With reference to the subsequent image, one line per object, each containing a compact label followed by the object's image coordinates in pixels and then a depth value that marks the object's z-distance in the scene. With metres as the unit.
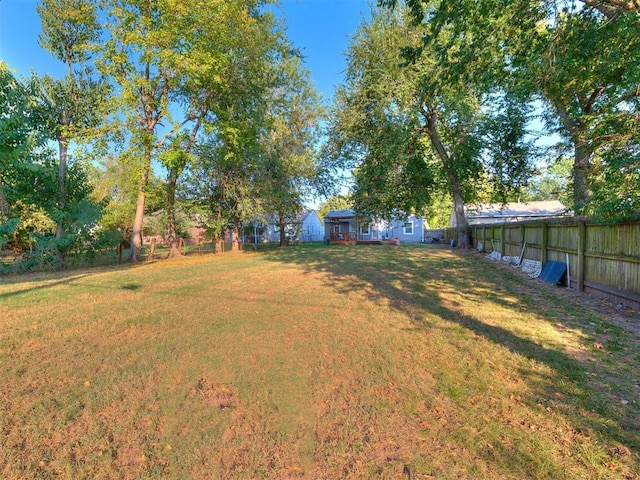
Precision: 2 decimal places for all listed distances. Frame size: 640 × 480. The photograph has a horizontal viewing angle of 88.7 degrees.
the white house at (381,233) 31.53
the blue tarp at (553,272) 7.56
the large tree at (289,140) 21.34
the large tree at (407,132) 16.00
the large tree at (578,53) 5.17
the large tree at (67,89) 13.66
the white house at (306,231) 31.06
